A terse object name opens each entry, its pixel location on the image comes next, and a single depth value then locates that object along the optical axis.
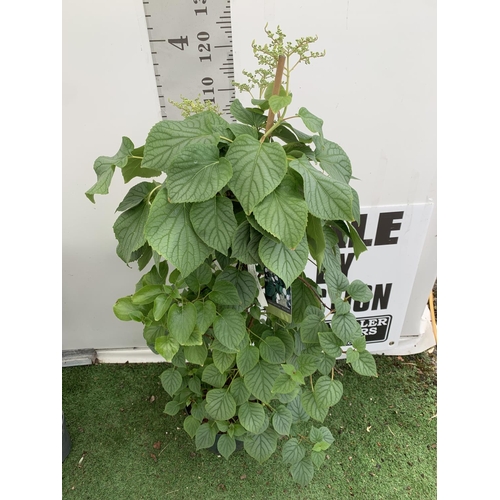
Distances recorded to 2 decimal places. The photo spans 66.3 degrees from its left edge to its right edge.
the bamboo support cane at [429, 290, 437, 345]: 1.61
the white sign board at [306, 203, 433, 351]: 1.32
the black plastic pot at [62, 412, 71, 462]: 1.25
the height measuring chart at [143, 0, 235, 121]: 0.99
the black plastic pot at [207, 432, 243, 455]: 1.24
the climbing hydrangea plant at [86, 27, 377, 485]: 0.61
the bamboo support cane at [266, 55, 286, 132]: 0.63
